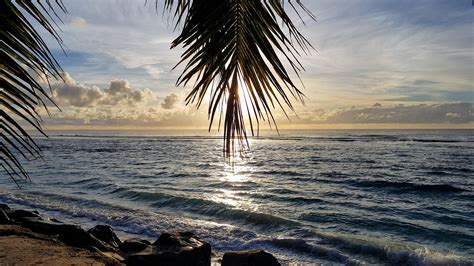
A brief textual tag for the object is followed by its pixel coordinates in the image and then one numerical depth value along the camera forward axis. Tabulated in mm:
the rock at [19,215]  9512
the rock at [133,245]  7629
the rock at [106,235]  8539
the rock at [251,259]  6750
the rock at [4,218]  8961
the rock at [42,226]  8242
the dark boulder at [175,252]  6727
